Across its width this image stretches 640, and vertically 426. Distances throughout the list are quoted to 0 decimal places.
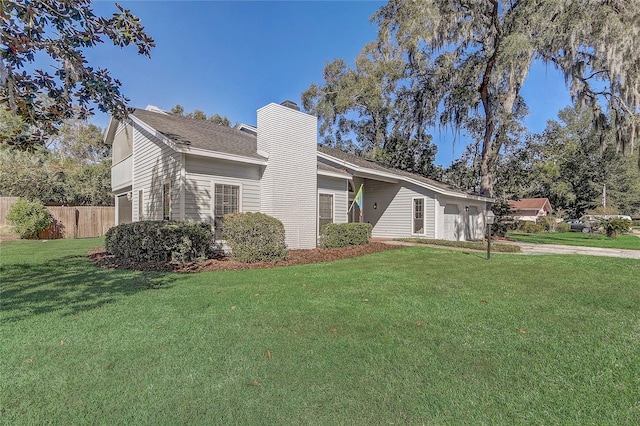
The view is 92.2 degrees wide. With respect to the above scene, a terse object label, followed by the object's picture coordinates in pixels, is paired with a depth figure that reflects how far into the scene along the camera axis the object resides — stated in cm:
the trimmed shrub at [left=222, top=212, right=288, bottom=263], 789
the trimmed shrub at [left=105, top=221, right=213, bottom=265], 734
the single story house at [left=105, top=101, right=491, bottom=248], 889
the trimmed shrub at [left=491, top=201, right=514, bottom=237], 1805
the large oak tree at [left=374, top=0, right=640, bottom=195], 1234
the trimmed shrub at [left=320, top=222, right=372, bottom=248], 1095
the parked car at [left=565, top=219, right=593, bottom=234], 2713
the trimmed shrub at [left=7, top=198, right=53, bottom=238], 1374
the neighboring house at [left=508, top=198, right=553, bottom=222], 4362
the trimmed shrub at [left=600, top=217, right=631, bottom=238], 1905
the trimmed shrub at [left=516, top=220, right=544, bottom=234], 2814
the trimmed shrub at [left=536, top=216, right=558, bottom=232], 3003
